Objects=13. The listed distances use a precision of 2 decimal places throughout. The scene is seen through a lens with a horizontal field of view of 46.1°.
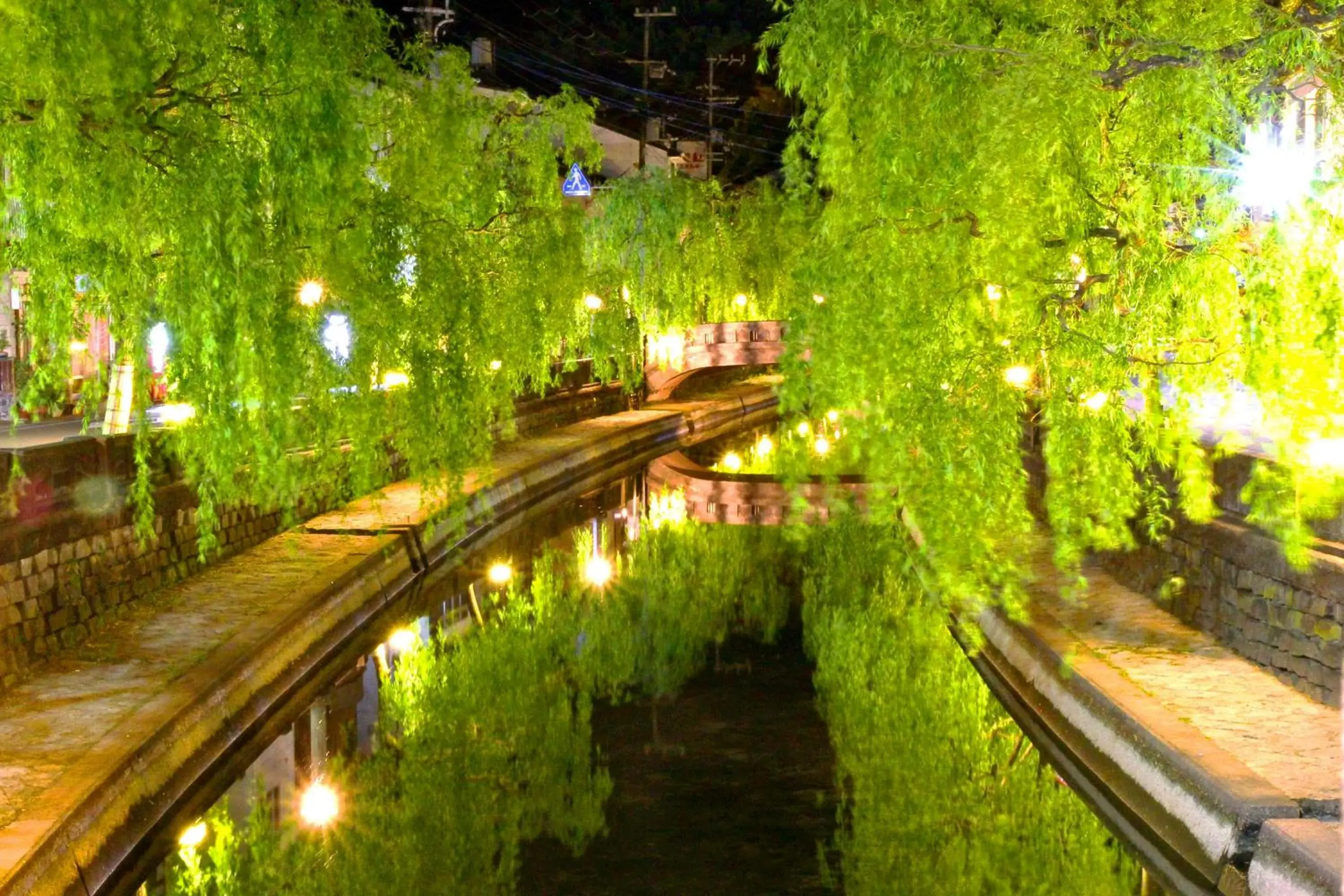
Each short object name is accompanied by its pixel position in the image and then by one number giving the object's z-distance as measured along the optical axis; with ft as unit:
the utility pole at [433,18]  84.38
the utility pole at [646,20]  148.97
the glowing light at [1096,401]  35.58
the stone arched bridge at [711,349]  133.80
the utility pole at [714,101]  181.37
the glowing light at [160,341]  36.42
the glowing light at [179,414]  39.17
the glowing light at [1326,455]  30.37
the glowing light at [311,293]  40.27
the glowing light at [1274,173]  28.94
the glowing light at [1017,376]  37.19
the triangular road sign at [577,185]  101.71
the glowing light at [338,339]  43.68
